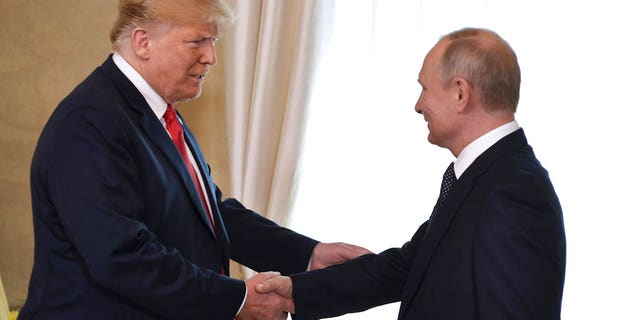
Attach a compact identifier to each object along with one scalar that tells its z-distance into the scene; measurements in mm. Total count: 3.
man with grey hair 1938
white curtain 3684
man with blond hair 2213
